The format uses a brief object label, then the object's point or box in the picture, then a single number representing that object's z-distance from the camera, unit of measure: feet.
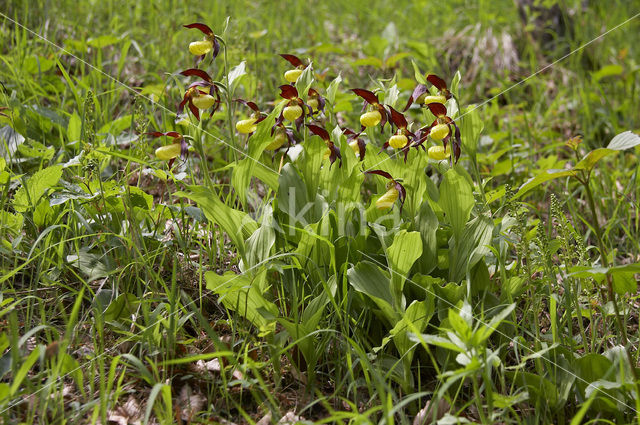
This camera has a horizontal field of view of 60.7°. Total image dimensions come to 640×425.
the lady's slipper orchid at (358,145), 6.37
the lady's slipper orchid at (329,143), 5.90
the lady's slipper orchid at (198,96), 5.94
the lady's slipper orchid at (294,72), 6.44
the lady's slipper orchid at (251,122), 6.11
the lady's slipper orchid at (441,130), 5.48
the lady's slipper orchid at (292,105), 5.81
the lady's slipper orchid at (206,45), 6.23
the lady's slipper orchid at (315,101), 6.35
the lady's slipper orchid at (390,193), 5.51
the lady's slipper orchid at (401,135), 5.71
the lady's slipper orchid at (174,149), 5.90
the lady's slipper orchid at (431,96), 5.91
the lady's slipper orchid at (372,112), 5.73
